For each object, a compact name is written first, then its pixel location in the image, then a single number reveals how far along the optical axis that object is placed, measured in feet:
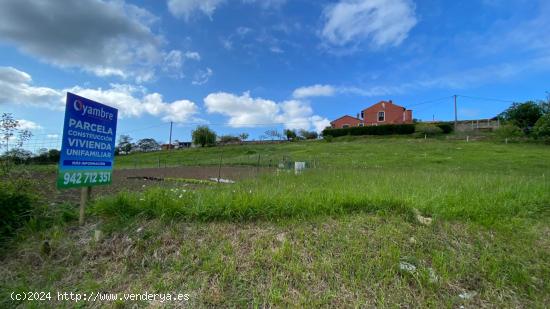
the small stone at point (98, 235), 9.77
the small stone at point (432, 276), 8.02
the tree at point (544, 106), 126.66
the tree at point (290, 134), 196.13
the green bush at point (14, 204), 10.26
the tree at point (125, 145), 177.68
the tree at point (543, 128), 99.09
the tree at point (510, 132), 110.63
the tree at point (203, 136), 167.32
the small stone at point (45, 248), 9.26
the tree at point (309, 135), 197.67
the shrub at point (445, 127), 146.55
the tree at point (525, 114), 130.71
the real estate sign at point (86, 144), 10.11
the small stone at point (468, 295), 7.64
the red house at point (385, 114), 176.57
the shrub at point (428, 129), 139.03
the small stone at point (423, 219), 10.93
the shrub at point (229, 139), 195.61
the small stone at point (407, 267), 8.31
